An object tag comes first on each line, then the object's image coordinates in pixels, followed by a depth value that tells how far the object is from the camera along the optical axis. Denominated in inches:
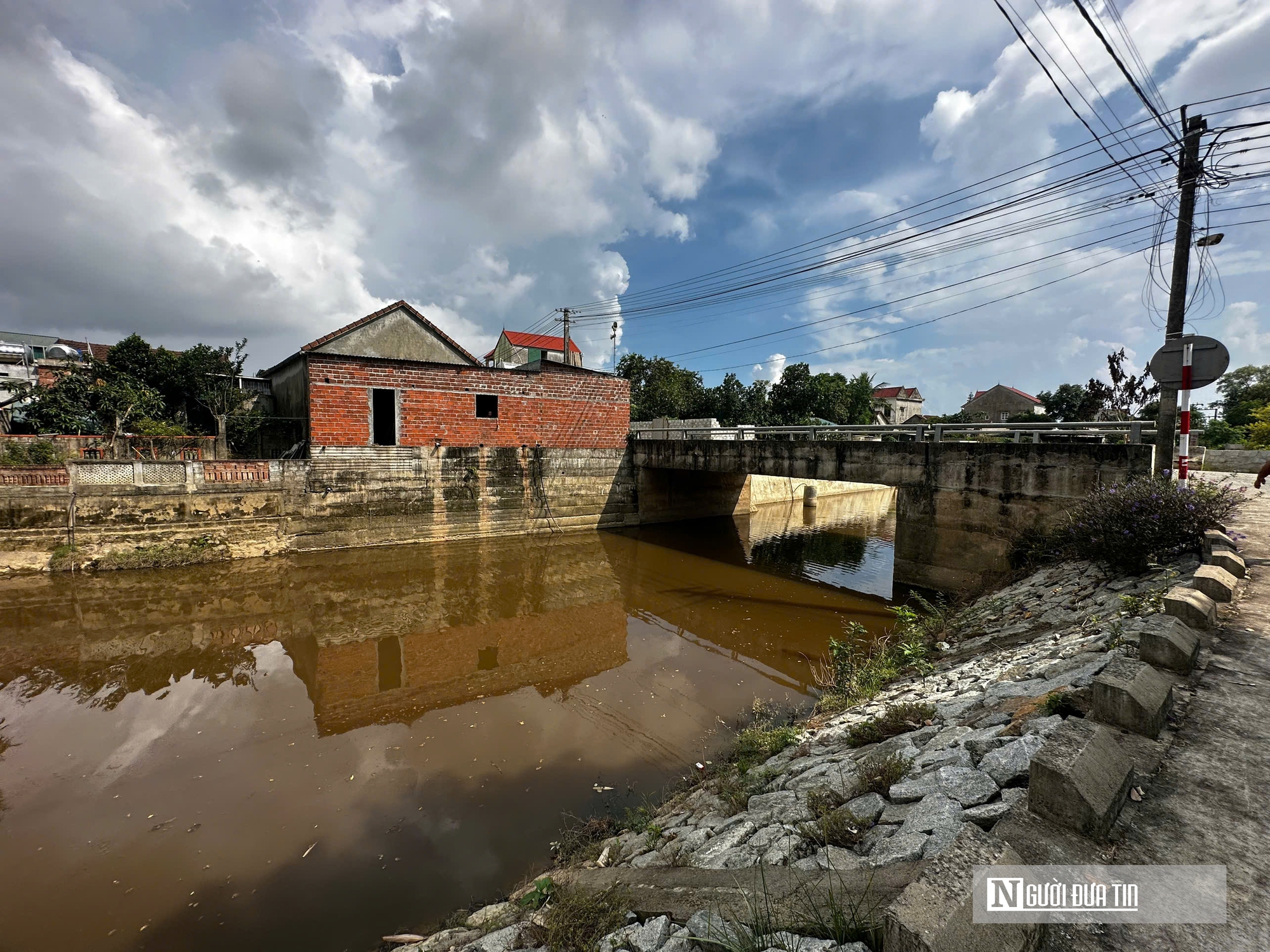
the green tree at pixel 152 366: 722.2
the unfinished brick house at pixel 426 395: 564.1
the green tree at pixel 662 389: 1481.3
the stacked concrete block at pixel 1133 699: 103.0
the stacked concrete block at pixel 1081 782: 78.6
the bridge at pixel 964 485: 343.0
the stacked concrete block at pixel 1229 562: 181.5
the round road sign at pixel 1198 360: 252.8
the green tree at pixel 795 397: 1471.5
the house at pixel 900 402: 2396.7
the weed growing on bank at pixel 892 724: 160.6
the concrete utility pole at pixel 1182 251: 299.1
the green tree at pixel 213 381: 724.0
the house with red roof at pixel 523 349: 1595.7
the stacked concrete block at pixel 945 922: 59.7
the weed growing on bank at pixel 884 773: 124.4
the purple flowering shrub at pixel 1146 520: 232.7
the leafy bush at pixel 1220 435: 959.0
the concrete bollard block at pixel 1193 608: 143.5
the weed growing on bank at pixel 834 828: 108.7
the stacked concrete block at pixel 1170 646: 123.5
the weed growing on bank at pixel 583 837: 155.2
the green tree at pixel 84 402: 606.5
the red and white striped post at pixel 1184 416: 257.9
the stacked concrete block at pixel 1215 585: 161.6
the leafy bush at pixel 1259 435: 796.0
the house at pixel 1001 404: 2049.7
